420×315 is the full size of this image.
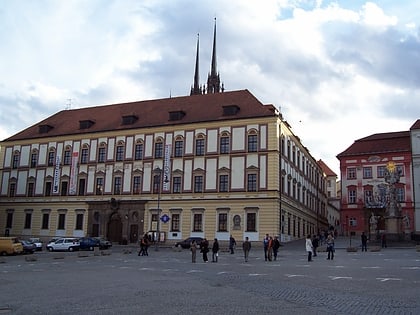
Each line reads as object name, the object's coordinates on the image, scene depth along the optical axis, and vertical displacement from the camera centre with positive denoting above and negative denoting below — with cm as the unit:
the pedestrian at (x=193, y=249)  3104 -51
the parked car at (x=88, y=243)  5059 -46
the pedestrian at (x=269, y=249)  3191 -37
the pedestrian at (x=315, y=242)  3642 +14
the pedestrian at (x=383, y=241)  4598 +47
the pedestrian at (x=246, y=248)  3152 -34
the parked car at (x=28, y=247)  4618 -94
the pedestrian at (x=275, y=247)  3275 -24
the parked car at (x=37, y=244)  5152 -70
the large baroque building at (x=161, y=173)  5450 +807
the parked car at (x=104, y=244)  5088 -52
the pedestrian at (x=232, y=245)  4120 -23
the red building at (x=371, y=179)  7206 +1011
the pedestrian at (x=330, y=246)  3206 -8
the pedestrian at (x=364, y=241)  4172 +34
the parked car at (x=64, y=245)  5019 -69
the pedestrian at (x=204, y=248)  3191 -41
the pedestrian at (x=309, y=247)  3058 -20
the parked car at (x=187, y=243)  5122 -19
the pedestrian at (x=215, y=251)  3138 -57
